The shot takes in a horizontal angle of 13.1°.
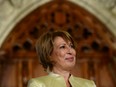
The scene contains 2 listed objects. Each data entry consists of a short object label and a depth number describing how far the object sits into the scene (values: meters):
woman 2.79
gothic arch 5.75
